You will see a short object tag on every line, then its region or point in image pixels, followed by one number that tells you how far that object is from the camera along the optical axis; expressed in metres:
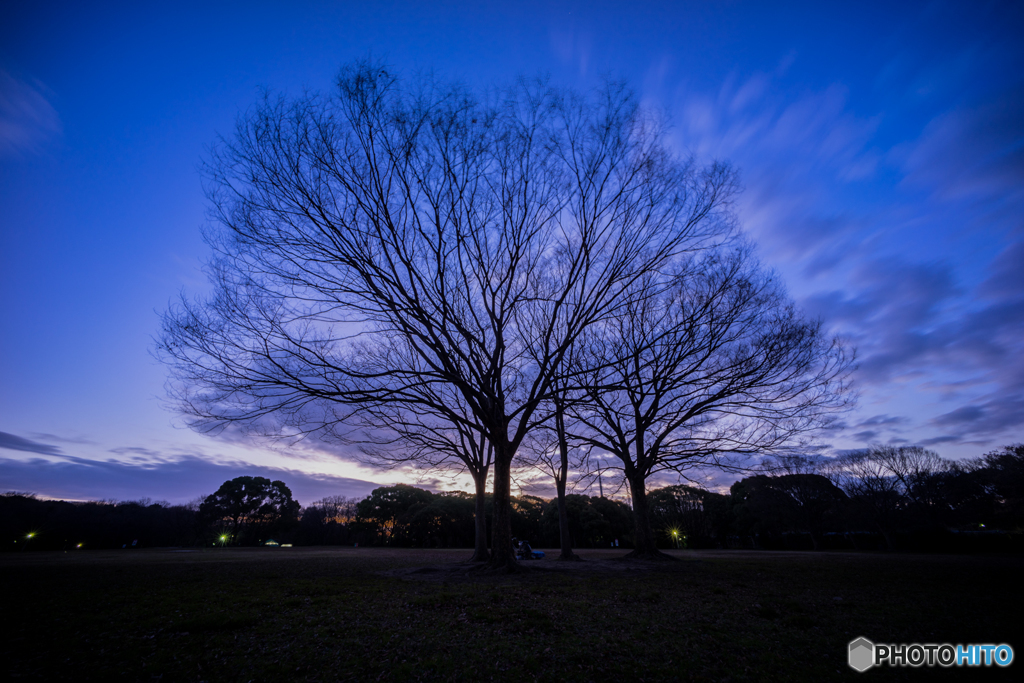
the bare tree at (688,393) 11.90
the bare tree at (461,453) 14.18
